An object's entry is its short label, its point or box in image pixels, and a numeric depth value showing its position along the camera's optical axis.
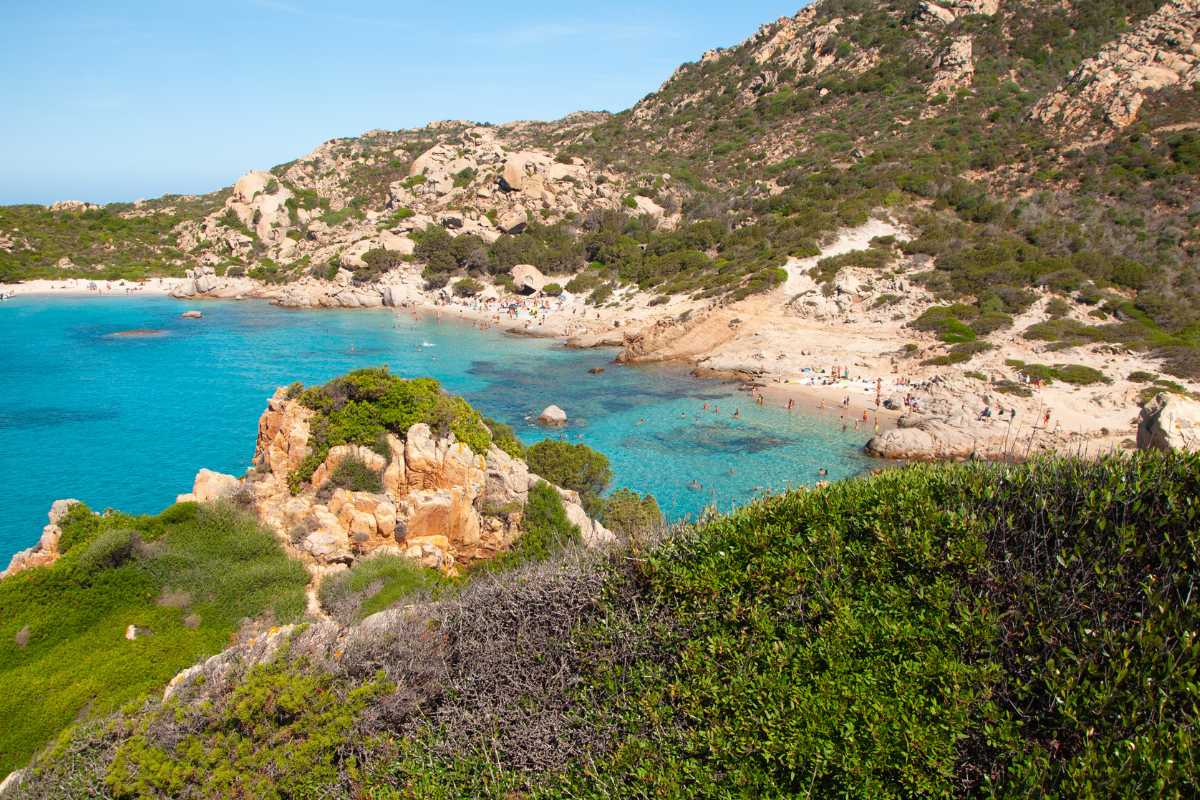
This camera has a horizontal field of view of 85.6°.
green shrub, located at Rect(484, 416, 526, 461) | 18.44
